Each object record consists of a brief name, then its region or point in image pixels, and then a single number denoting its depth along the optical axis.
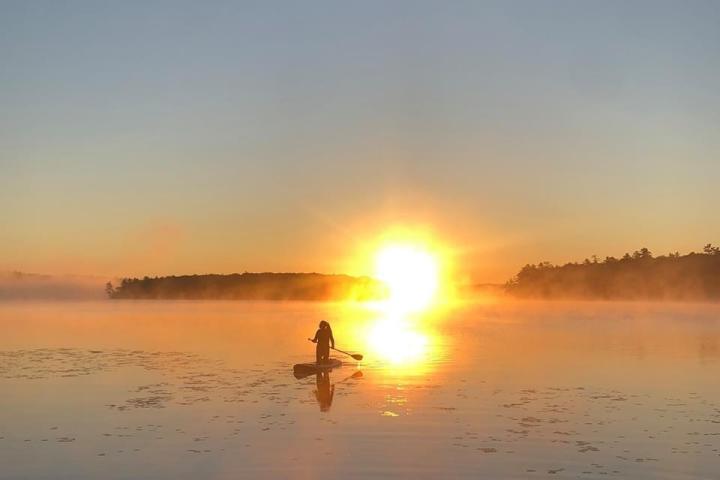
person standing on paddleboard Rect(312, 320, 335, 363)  34.94
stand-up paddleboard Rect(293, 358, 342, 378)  32.66
